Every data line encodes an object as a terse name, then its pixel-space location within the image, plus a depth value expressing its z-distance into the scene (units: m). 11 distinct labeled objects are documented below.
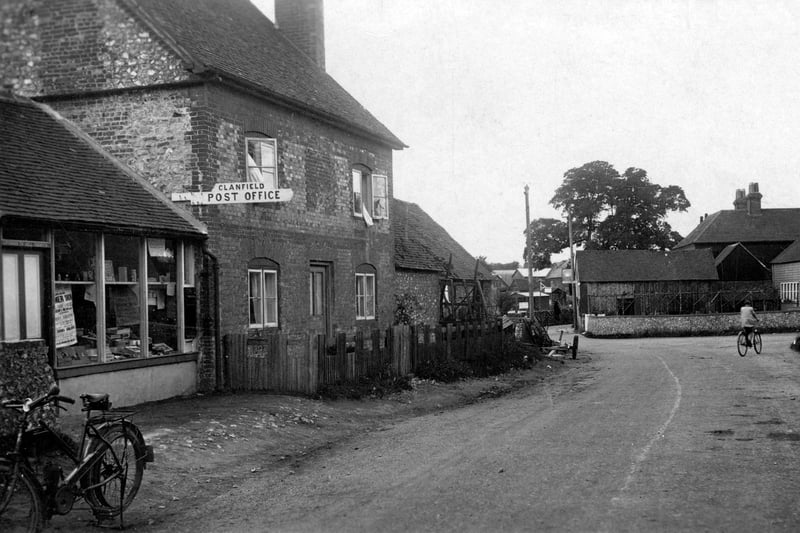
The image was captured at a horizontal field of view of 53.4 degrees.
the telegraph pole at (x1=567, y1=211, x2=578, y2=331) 51.62
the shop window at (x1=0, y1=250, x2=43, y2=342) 11.32
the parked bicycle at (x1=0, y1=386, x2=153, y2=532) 6.05
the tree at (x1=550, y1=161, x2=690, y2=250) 74.75
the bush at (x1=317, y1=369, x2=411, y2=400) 15.64
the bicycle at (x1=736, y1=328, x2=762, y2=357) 28.14
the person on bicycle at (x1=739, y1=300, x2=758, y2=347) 28.23
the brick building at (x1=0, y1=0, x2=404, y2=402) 15.99
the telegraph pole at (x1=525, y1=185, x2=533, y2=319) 37.52
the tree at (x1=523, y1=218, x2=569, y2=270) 76.50
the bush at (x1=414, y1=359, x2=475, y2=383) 19.45
